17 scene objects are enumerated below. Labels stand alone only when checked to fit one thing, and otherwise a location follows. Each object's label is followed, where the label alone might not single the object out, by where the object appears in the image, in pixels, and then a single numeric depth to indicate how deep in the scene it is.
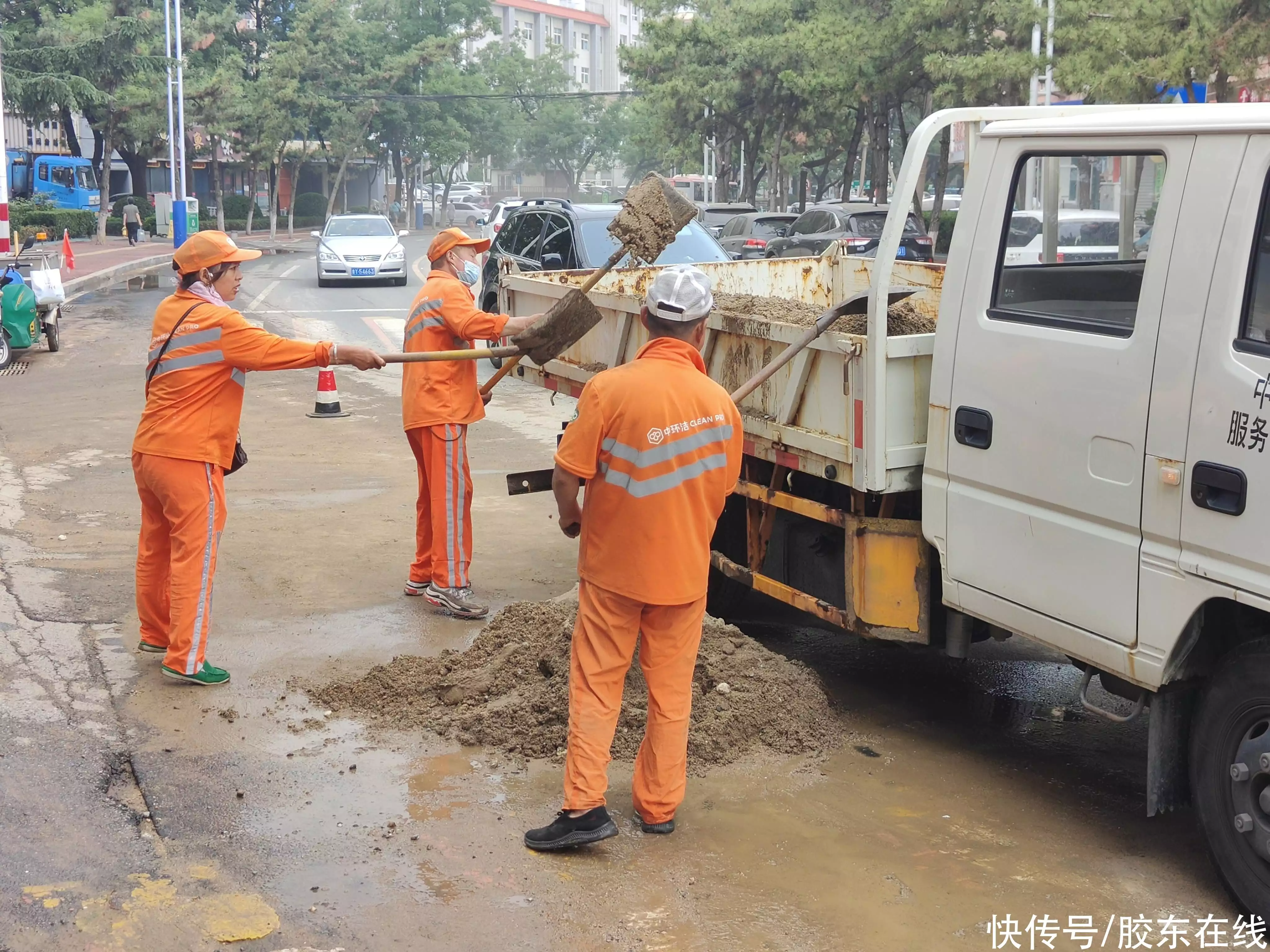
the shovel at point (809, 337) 5.02
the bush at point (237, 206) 59.34
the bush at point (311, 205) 66.06
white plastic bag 16.61
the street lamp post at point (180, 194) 39.06
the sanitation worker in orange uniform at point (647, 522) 4.09
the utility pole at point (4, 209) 17.48
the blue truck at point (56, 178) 49.59
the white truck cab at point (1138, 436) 3.74
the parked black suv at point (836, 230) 22.92
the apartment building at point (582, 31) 107.75
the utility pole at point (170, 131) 40.22
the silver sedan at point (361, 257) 26.19
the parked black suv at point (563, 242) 12.69
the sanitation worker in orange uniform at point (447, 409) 6.71
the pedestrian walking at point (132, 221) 42.12
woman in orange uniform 5.68
